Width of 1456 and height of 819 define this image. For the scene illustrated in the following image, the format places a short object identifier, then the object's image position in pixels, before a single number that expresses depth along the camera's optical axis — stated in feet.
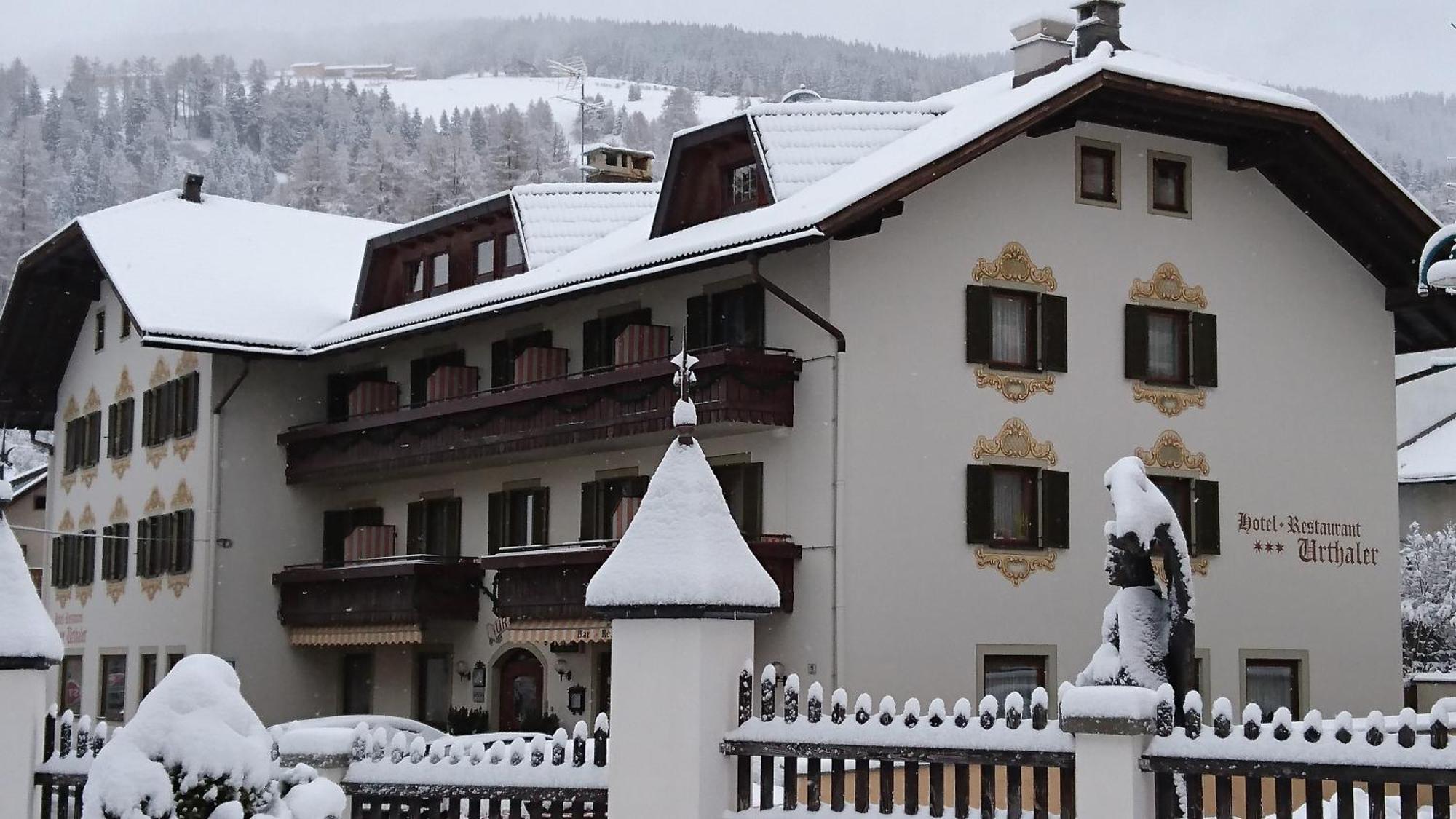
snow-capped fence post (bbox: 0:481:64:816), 49.47
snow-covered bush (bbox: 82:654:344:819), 32.76
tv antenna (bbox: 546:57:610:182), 157.24
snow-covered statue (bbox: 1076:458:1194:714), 38.24
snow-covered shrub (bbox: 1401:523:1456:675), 136.87
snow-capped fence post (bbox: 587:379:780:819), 38.70
